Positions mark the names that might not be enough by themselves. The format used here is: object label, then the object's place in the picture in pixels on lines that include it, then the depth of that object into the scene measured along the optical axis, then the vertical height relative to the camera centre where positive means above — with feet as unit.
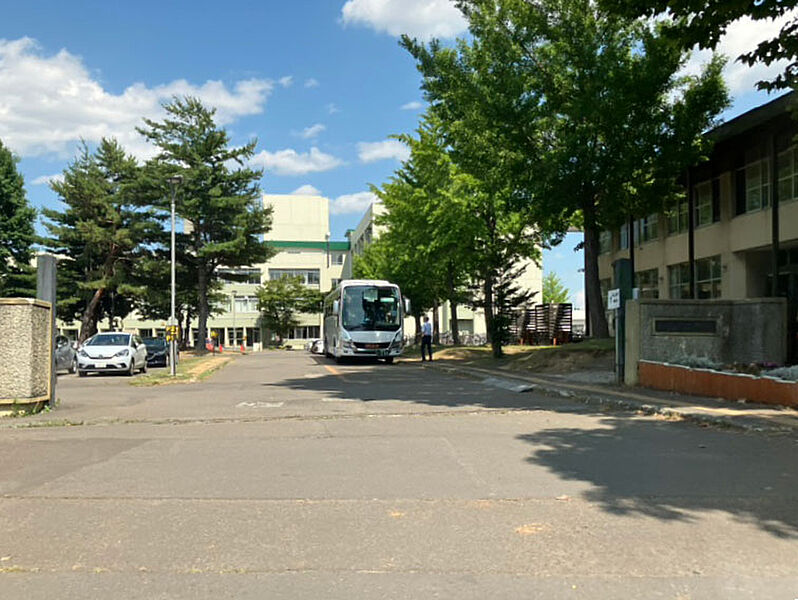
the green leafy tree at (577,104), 65.10 +19.99
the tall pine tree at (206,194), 153.99 +27.13
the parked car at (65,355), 89.20 -4.78
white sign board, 52.95 +1.36
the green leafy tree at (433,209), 102.58 +16.29
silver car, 82.28 -4.29
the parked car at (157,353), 111.65 -5.53
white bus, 99.91 -0.20
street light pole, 72.79 -3.83
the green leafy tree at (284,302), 255.70 +5.67
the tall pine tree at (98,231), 158.71 +19.41
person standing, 99.05 -2.30
